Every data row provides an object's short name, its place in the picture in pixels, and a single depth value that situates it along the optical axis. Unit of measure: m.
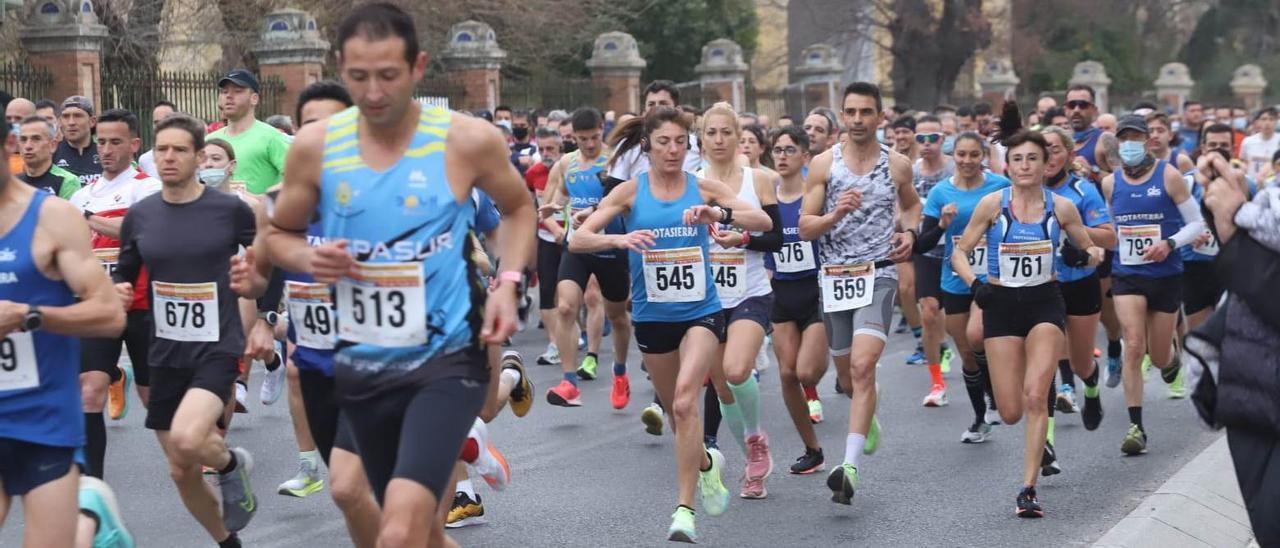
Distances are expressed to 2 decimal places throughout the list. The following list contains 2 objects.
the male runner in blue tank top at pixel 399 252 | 9.93
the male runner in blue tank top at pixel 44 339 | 10.43
